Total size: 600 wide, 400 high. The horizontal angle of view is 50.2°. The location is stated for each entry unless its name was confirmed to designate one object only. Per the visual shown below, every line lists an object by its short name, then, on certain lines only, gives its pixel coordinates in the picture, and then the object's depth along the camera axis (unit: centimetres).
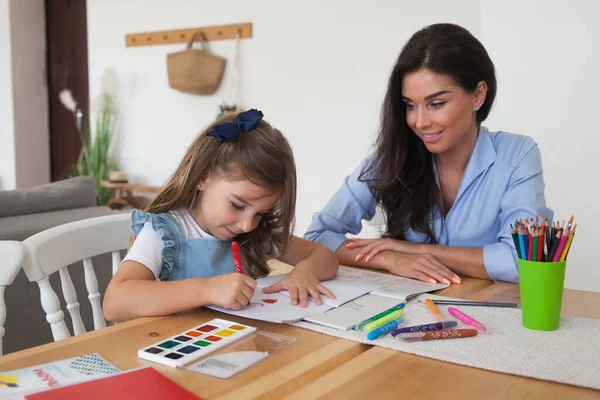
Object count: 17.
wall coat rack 453
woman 160
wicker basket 462
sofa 215
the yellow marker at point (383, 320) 103
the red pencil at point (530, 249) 104
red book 76
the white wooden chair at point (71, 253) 119
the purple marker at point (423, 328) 100
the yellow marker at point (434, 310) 110
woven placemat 87
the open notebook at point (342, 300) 108
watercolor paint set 89
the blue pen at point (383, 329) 99
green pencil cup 103
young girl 126
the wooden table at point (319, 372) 80
